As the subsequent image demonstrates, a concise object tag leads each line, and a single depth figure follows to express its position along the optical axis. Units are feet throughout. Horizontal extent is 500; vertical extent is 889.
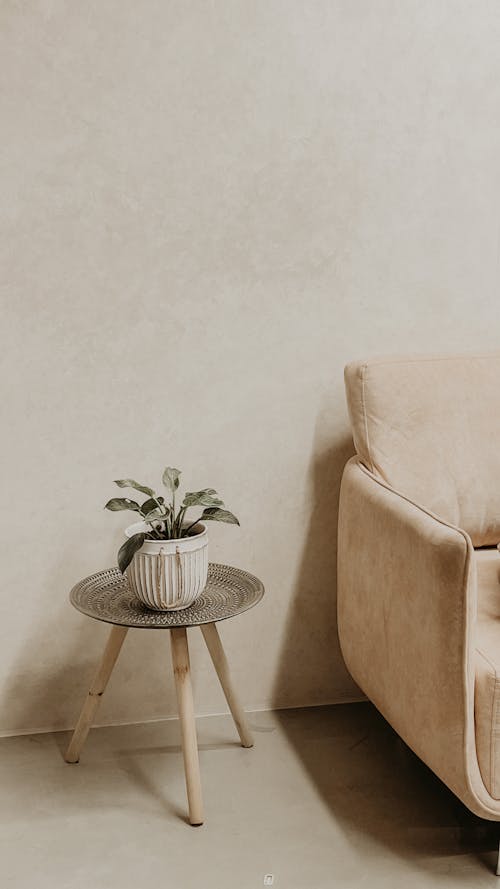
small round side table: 6.14
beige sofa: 5.32
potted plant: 6.17
